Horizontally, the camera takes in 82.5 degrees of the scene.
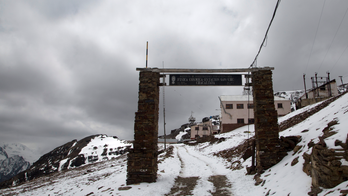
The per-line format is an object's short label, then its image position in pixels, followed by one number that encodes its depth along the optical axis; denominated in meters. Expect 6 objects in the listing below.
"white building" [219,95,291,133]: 46.91
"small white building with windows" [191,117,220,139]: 71.56
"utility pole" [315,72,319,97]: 44.61
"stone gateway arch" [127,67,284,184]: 10.52
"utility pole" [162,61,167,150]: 11.96
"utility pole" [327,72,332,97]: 42.45
